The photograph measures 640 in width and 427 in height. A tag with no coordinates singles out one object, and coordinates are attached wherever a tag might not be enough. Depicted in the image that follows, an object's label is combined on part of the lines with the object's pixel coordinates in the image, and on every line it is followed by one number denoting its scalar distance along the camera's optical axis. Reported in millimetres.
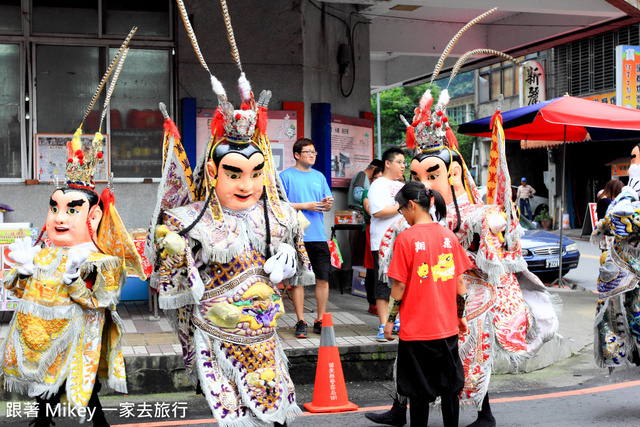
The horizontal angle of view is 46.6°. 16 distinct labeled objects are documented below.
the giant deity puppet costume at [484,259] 5008
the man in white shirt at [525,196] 24289
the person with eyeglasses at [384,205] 7062
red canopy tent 8828
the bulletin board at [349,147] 9844
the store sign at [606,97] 23250
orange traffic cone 5656
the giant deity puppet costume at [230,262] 4363
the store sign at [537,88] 17362
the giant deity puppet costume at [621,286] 5547
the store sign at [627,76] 16453
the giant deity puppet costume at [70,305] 4543
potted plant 25422
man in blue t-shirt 7121
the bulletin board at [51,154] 8422
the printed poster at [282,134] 9320
